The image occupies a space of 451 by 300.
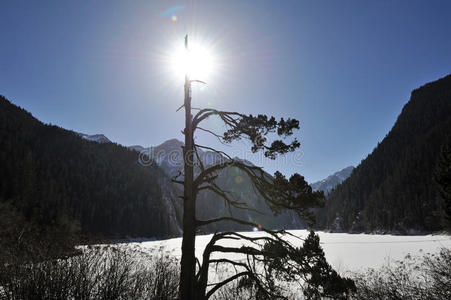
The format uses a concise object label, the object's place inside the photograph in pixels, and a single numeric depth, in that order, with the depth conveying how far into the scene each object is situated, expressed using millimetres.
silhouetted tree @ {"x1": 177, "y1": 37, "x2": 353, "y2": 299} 5211
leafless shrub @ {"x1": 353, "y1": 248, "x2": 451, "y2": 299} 7590
